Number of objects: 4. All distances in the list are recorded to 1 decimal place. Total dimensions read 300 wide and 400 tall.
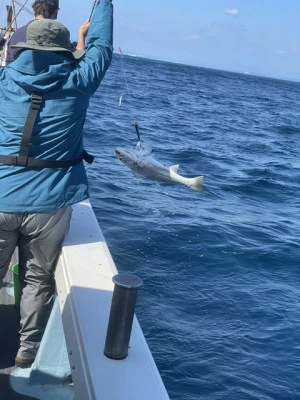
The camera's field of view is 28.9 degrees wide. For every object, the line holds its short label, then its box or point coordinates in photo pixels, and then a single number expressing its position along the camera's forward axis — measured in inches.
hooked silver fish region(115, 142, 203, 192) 258.1
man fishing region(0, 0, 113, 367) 116.6
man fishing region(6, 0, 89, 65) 142.0
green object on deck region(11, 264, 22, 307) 159.7
